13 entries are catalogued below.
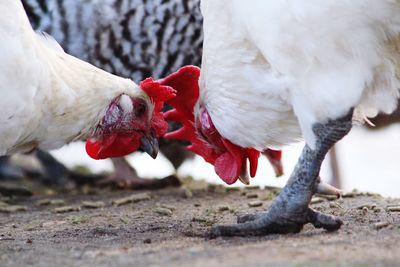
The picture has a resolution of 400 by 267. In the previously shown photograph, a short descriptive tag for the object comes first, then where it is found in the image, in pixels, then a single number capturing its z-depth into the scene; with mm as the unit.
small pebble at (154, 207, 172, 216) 8676
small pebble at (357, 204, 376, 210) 8135
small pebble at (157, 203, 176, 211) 9083
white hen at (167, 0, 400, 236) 6303
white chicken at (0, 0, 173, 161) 6714
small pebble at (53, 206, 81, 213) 9361
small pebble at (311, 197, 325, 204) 8716
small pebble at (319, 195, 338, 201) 8903
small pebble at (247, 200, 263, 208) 8959
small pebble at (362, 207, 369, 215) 7917
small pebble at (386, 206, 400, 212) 7881
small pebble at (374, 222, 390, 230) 6874
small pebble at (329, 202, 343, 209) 8368
